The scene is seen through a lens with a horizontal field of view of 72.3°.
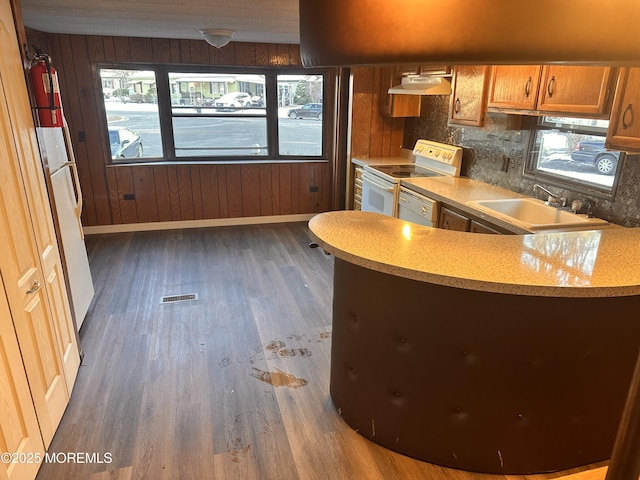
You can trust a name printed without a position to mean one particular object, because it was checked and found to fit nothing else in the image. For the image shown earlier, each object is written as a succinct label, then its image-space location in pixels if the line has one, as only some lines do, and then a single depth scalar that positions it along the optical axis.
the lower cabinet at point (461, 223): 2.98
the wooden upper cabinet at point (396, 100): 4.77
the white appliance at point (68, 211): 2.63
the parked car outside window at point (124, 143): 5.21
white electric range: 4.05
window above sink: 2.76
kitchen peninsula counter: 1.69
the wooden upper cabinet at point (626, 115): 2.10
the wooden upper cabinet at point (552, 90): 2.35
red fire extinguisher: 2.43
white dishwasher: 3.55
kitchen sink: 2.69
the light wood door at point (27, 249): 1.89
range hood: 3.93
